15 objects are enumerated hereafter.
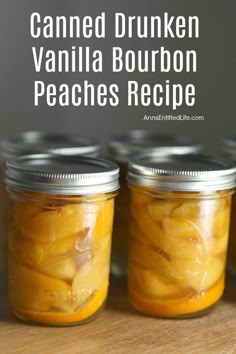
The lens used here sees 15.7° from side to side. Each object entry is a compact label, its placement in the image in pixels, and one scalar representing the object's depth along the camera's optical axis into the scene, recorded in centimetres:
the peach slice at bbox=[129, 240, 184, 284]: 67
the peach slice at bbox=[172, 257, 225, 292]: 67
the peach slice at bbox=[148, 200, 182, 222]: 66
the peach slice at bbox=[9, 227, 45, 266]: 64
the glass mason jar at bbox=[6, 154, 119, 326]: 64
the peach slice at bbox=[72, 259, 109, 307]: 65
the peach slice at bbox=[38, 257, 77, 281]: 64
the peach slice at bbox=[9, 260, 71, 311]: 65
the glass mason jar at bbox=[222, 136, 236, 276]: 77
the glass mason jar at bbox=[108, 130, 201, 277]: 74
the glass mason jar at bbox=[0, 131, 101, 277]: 75
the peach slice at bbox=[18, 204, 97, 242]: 63
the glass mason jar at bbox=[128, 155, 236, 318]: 66
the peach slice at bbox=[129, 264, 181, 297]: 68
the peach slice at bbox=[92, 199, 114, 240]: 65
